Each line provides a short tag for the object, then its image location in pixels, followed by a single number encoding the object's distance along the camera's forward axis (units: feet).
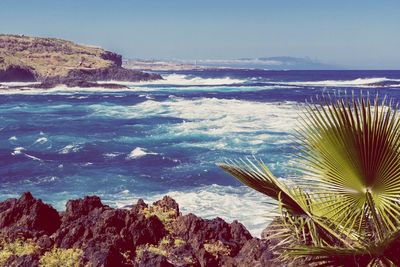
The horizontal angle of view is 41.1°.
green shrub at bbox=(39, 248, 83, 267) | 28.22
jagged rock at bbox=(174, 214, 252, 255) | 33.78
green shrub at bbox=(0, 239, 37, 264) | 29.23
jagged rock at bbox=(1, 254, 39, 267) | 27.37
